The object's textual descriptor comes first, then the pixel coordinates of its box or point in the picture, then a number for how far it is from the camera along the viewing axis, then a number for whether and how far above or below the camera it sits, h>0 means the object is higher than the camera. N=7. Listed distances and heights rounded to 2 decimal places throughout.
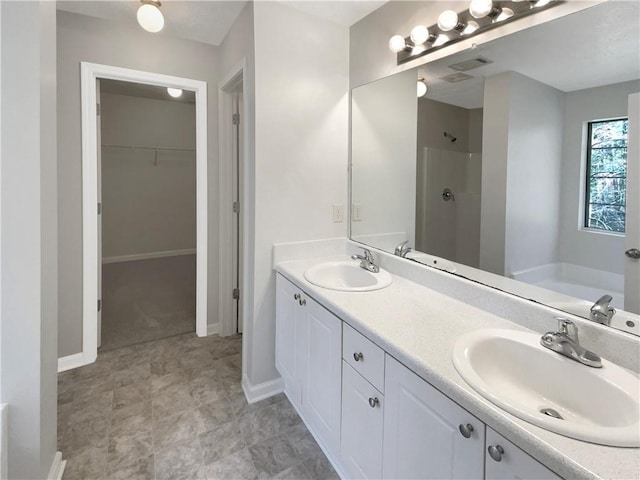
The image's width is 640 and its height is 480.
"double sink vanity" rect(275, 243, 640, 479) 0.71 -0.45
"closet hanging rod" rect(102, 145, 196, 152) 5.08 +1.21
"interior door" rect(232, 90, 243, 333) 2.73 +0.30
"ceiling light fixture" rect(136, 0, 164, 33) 1.89 +1.20
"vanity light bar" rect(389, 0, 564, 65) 1.27 +0.89
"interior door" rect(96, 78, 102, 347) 2.46 +0.47
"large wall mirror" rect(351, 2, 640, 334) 1.06 +0.26
